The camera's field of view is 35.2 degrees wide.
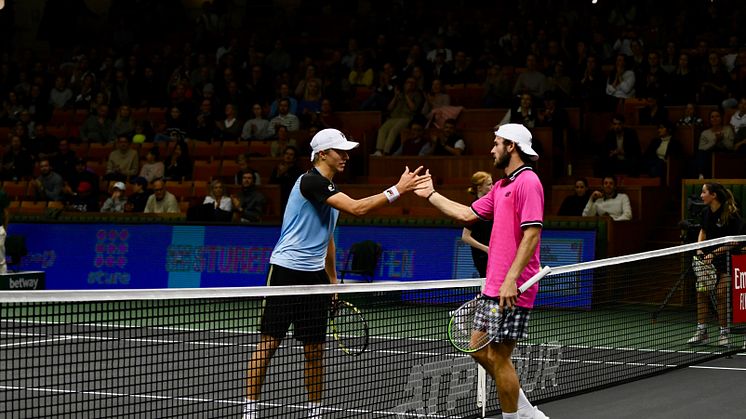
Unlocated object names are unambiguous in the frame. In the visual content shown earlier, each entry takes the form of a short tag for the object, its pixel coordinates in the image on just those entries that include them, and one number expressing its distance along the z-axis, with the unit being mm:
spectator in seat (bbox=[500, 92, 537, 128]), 19188
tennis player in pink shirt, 6969
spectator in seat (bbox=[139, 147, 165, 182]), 21547
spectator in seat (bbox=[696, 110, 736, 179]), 18109
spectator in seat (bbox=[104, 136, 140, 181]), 22172
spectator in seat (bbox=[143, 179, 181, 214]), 19764
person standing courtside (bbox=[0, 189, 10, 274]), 17500
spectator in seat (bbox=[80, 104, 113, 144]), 24250
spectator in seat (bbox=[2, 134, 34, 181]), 23375
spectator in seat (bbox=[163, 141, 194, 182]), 21641
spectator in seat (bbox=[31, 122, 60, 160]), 23734
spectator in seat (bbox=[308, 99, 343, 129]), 21312
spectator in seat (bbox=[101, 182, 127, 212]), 20500
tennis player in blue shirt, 7445
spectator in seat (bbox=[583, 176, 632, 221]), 17312
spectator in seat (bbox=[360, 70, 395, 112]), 21984
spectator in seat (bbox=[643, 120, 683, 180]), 18558
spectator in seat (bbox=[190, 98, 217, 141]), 22984
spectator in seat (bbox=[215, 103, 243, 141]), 22766
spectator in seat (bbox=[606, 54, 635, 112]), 20656
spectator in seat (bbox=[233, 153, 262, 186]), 19359
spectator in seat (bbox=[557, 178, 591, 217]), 17438
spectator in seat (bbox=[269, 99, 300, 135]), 21906
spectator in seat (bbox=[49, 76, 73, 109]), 26406
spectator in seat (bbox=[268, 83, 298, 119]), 22266
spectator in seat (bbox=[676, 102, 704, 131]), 19016
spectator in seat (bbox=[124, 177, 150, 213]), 20183
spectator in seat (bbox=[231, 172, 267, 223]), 18656
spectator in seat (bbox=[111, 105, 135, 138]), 24188
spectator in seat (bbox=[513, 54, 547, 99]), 20703
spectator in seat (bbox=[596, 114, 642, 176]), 18734
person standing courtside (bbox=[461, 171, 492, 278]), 11781
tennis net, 7977
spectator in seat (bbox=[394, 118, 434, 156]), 19703
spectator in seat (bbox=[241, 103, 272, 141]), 22141
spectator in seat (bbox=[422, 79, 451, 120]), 21031
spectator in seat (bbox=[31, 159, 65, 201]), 21812
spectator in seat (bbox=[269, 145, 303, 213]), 19344
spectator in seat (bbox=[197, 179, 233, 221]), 18656
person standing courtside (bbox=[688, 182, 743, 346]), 12703
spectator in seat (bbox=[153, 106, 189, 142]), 23266
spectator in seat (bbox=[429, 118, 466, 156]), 19172
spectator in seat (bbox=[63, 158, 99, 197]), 21859
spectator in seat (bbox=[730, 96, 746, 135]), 18359
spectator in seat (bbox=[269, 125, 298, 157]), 20750
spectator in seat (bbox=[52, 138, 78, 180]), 22438
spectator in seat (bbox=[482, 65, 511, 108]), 20922
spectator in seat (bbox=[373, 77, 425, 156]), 20562
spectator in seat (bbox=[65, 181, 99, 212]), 20891
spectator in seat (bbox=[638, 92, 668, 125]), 19516
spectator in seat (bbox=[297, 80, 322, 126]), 22000
